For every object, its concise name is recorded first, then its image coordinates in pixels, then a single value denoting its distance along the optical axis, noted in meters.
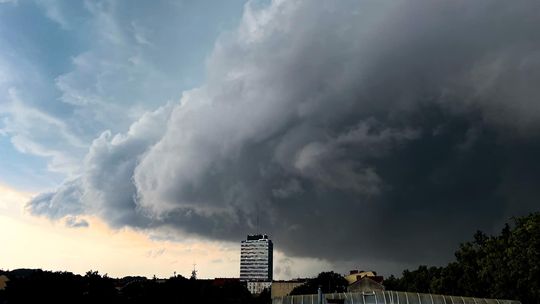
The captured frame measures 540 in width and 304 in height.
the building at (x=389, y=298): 44.28
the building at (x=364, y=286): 155.25
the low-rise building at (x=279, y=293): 199.00
